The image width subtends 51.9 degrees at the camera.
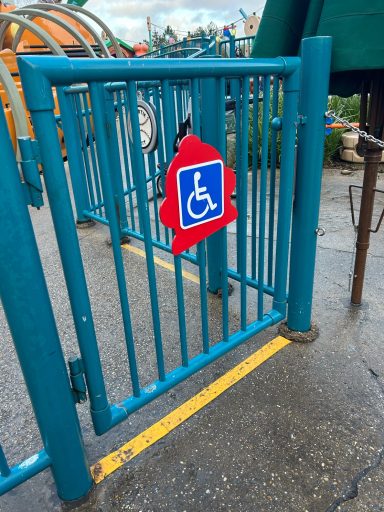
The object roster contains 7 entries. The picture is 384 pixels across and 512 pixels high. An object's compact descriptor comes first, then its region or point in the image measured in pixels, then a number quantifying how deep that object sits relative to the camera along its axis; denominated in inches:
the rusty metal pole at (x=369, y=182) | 87.2
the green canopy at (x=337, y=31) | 71.3
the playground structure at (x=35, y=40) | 70.1
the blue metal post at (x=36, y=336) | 47.6
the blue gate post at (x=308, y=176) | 77.2
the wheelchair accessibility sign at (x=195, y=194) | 61.0
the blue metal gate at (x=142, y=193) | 49.6
